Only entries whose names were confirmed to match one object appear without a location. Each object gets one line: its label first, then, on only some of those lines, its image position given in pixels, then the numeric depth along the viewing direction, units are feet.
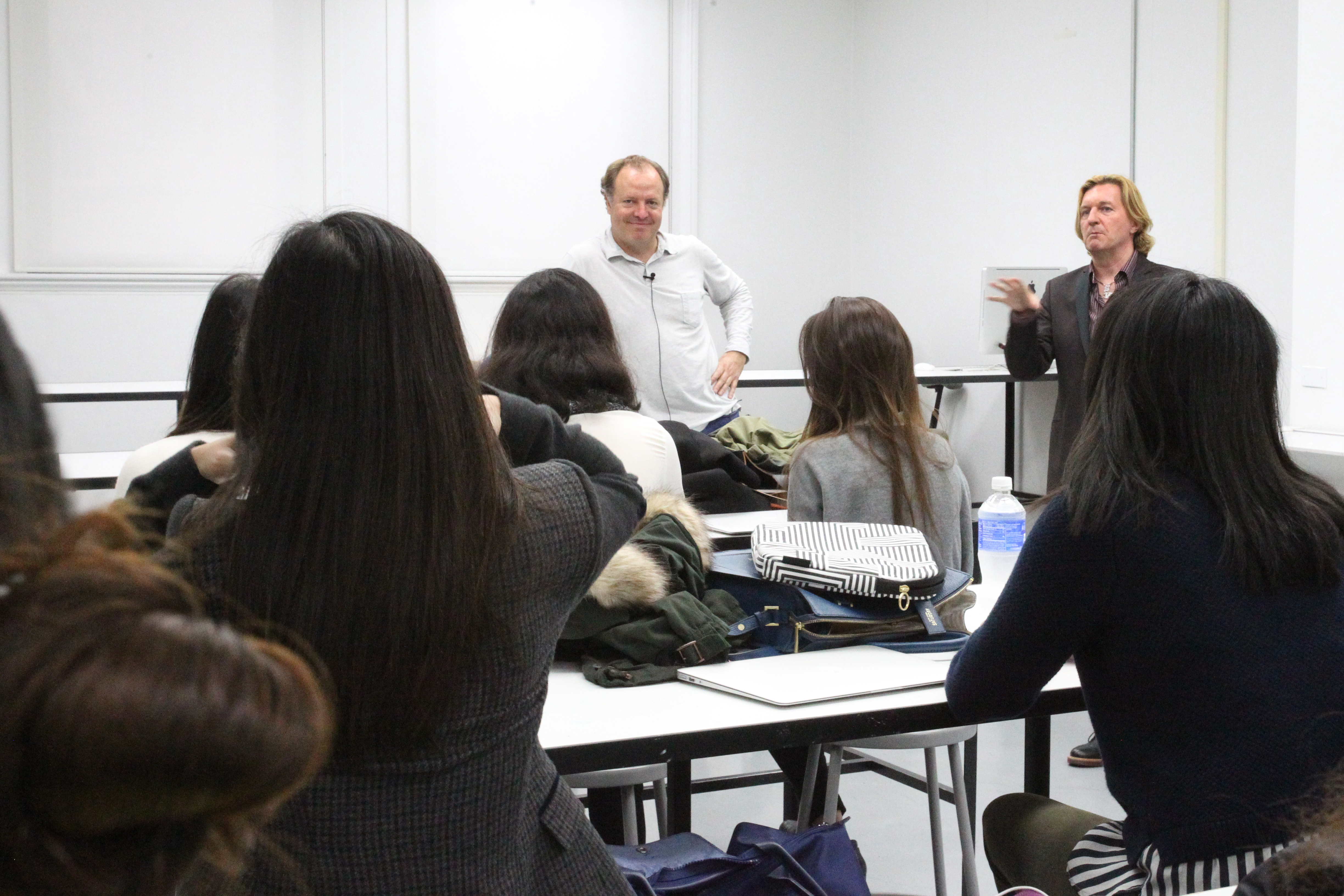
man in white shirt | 15.33
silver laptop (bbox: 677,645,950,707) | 5.80
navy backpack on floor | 5.17
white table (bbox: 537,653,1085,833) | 5.23
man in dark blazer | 14.03
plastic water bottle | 9.32
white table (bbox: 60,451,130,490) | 10.98
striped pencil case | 6.44
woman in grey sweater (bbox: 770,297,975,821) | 8.11
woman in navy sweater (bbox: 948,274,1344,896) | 4.56
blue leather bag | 6.57
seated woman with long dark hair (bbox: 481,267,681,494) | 8.31
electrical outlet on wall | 13.50
